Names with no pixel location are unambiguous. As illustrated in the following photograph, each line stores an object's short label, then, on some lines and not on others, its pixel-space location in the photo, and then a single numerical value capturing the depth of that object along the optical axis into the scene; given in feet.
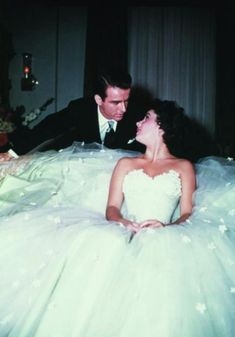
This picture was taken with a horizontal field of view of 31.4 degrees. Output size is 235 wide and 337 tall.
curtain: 21.30
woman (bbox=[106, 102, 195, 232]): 7.39
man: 9.21
